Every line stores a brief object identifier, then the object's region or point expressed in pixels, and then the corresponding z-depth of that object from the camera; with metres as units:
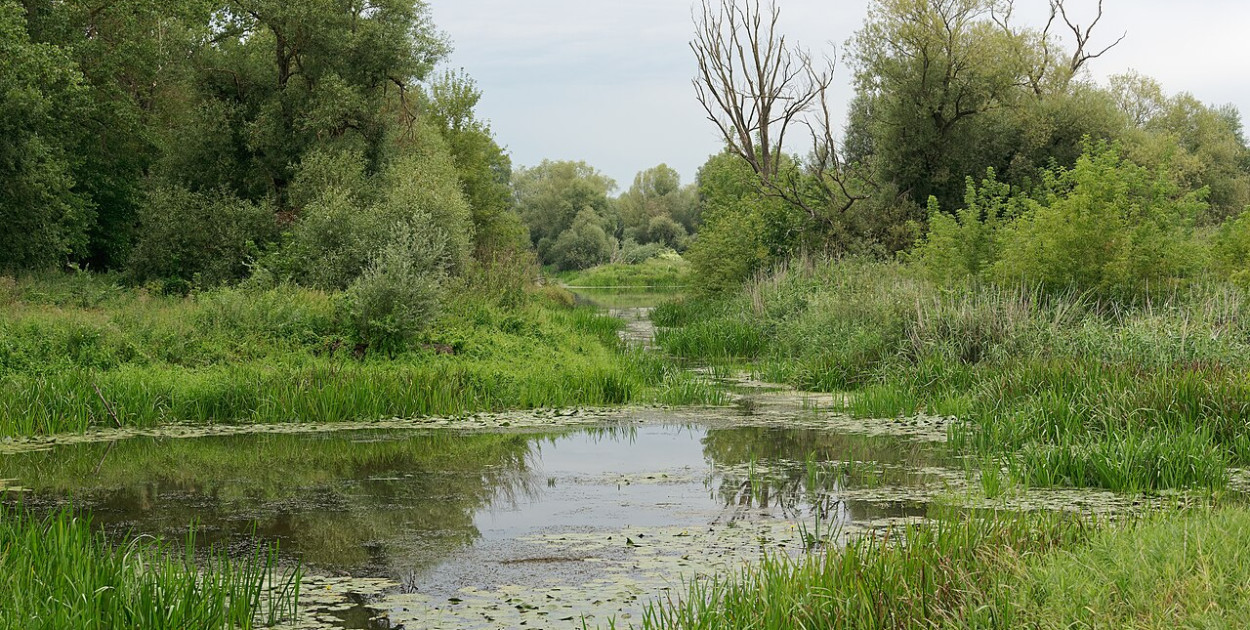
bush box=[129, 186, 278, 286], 27.48
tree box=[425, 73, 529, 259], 41.97
